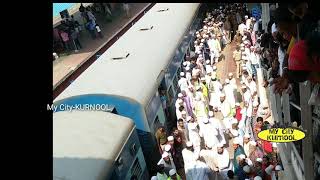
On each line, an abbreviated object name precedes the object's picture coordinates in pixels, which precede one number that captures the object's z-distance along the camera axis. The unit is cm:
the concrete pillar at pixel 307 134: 412
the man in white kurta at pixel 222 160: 717
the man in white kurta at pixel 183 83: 1100
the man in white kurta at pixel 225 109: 925
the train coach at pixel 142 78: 788
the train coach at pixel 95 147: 550
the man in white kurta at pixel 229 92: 1006
